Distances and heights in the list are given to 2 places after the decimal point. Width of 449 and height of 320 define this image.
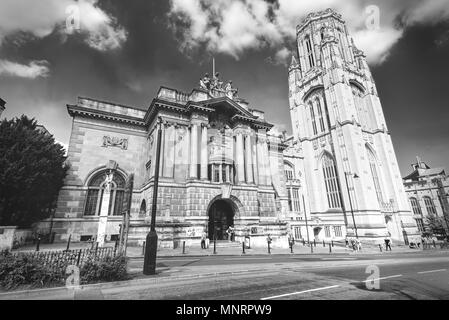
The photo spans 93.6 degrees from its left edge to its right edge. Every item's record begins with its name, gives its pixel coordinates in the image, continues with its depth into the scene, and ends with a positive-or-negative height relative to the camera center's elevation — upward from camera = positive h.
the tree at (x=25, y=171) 14.52 +4.19
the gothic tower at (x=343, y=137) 36.25 +16.43
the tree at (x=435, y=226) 47.34 -1.38
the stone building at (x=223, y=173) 21.80 +6.79
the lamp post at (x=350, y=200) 33.54 +3.98
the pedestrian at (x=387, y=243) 28.16 -2.83
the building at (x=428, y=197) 53.94 +6.00
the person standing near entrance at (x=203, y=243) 19.28 -1.53
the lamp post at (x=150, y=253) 8.60 -1.04
